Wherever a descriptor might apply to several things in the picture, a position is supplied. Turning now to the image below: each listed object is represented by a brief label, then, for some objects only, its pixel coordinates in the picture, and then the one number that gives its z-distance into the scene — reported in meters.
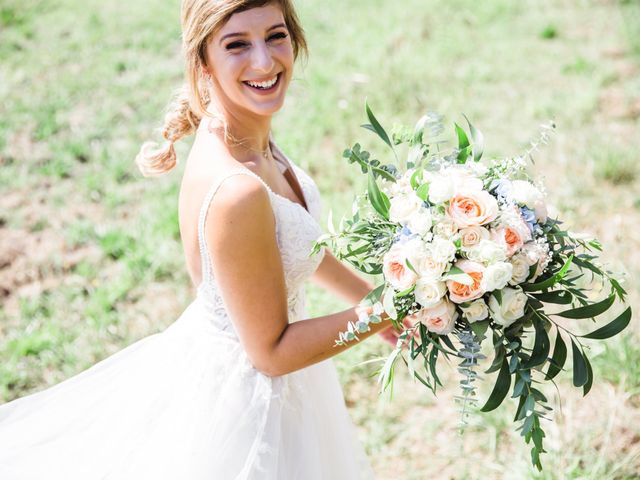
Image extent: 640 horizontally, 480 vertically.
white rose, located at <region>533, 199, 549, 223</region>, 1.81
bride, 1.96
